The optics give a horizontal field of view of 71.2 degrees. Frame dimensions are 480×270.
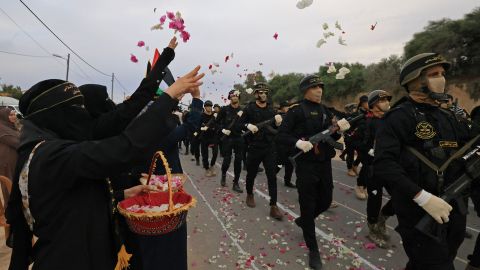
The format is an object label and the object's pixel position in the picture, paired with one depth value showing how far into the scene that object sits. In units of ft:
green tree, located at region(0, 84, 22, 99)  196.46
